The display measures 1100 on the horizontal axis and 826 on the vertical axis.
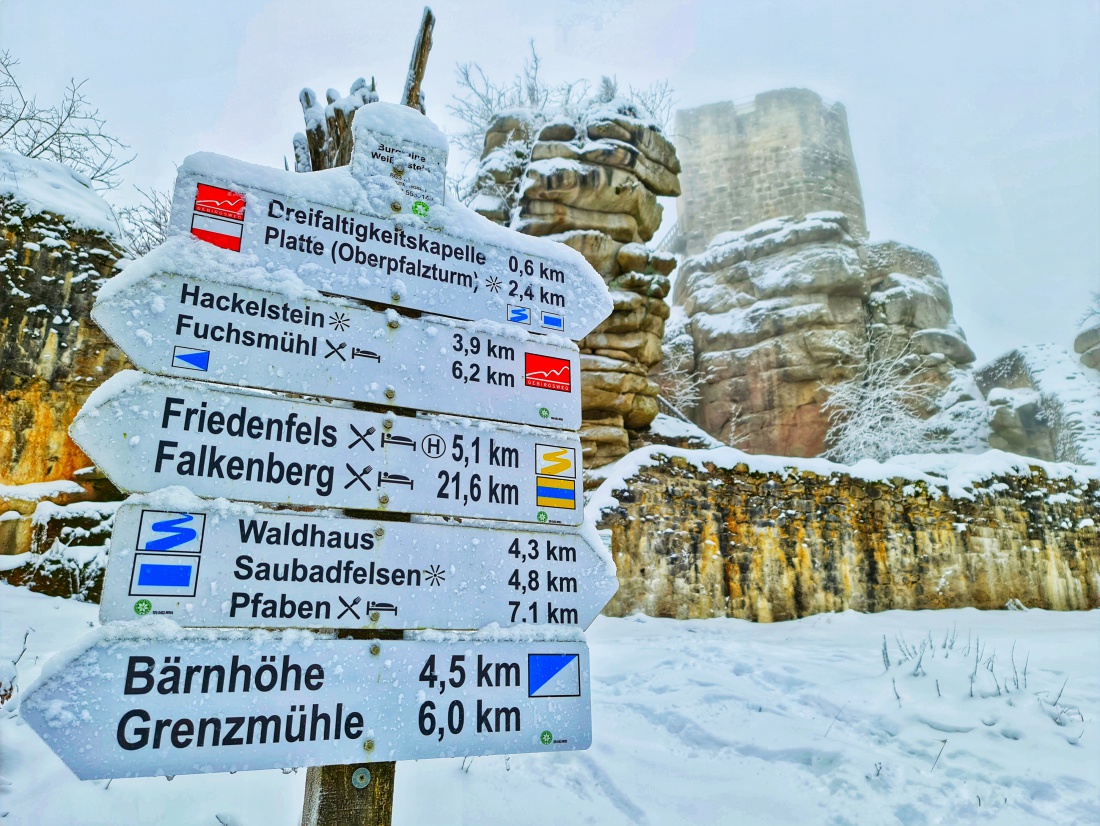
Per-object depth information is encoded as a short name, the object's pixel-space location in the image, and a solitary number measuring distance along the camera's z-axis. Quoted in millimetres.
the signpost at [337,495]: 1559
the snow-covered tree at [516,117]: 13703
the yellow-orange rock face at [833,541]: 7527
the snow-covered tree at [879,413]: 17531
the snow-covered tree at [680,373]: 20094
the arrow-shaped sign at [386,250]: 1971
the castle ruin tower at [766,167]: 24047
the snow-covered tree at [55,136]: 8953
